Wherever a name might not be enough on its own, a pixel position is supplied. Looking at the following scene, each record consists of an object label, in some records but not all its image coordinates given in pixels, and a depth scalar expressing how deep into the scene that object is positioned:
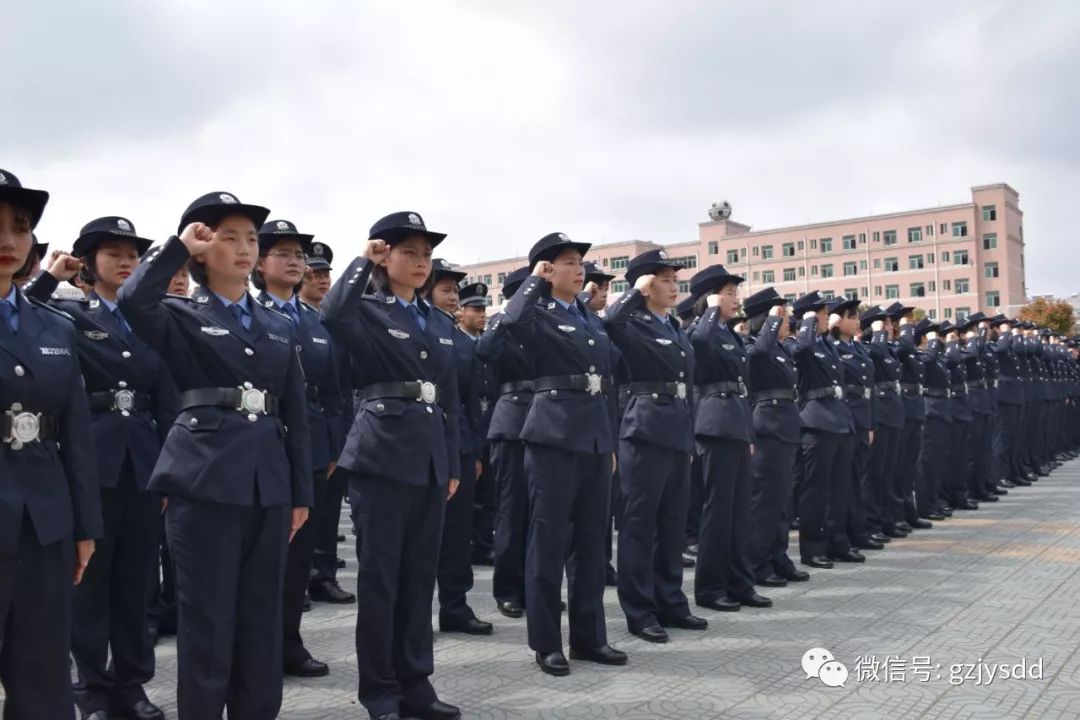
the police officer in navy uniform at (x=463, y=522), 6.02
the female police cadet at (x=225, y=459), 3.51
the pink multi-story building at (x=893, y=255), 70.81
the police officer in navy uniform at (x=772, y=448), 7.30
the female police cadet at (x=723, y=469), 6.59
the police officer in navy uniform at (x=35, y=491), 2.94
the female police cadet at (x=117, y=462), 4.33
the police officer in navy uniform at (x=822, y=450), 8.15
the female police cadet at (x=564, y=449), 5.14
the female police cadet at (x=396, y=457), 4.25
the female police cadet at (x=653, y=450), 5.75
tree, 42.28
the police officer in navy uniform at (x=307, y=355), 5.32
